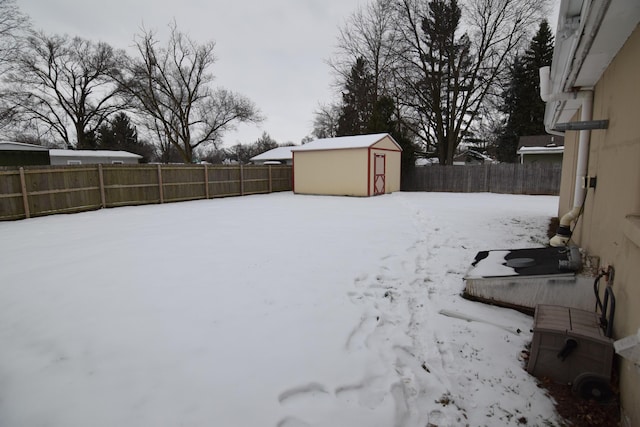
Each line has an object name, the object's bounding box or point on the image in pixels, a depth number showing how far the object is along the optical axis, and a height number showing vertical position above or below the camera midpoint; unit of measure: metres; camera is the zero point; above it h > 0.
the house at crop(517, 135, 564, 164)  18.27 +1.53
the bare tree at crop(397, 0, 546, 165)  18.31 +7.38
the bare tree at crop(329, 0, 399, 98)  20.48 +9.06
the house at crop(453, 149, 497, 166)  30.19 +2.02
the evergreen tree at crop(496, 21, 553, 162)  23.09 +5.90
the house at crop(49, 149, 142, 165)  23.42 +1.84
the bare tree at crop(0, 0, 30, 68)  17.33 +8.32
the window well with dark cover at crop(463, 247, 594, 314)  2.78 -0.93
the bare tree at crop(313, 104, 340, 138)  31.04 +5.87
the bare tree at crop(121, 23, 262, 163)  24.36 +7.02
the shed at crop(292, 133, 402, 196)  14.12 +0.58
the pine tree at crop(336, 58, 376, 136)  22.97 +5.81
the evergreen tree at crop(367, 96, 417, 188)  17.89 +2.68
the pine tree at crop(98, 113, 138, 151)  33.84 +5.01
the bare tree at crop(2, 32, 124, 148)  23.45 +7.27
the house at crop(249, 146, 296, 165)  31.62 +2.22
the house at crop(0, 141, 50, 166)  14.89 +1.30
